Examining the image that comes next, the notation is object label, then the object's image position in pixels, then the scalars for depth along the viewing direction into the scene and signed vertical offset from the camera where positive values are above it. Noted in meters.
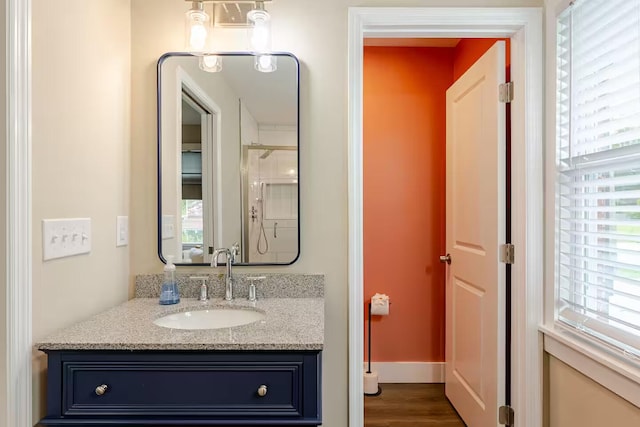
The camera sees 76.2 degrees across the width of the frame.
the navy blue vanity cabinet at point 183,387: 1.15 -0.50
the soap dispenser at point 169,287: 1.61 -0.30
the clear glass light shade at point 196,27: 1.66 +0.76
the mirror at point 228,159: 1.74 +0.22
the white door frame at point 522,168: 1.71 +0.18
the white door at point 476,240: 1.89 -0.15
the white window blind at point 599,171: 1.24 +0.13
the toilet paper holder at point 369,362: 2.65 -1.00
